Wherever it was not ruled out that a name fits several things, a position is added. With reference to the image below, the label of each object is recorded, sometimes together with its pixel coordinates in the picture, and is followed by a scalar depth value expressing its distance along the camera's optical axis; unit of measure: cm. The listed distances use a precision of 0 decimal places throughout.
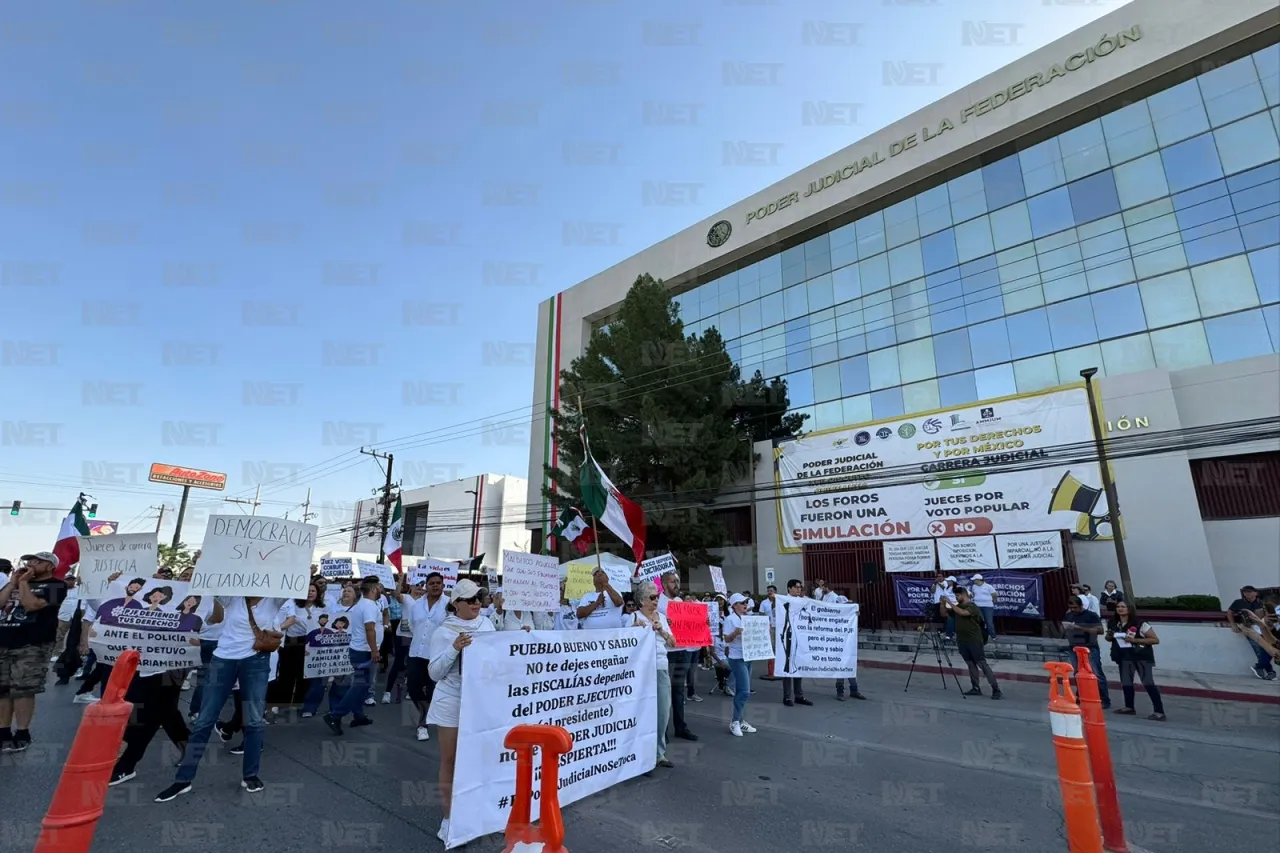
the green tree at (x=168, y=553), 4463
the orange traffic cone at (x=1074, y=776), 289
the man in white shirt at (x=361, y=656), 707
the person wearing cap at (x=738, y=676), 715
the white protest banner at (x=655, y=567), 1010
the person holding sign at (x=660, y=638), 592
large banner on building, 1636
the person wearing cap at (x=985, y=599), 1452
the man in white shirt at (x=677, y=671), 696
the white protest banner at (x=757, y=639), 844
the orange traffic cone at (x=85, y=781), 200
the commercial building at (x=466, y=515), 5141
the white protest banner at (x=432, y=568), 1411
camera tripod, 1153
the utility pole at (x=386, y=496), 2981
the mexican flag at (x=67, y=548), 968
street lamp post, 1370
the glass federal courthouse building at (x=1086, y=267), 1571
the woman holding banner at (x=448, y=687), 419
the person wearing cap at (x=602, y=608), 661
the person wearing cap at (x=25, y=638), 562
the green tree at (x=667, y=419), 2212
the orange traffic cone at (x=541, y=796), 190
